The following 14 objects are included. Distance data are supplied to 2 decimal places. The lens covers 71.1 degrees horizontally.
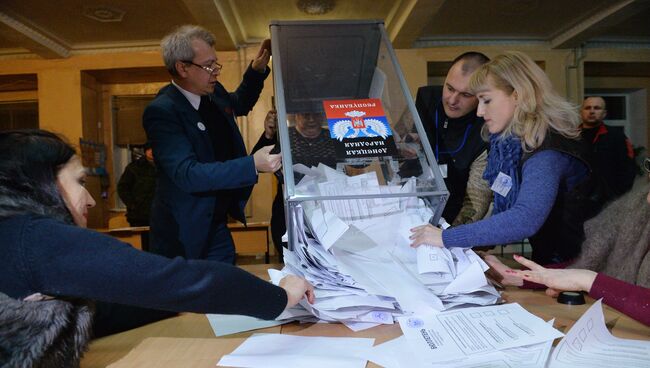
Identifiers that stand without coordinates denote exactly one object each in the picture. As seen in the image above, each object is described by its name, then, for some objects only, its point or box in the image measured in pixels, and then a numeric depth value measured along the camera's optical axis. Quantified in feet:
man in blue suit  4.42
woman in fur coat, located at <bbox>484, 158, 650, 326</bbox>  2.76
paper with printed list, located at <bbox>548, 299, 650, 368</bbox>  2.05
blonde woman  3.31
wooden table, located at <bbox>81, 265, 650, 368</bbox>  2.42
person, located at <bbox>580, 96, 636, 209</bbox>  11.46
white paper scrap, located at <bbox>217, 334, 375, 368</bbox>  2.14
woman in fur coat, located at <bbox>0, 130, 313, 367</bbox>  1.90
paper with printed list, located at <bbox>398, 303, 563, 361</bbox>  2.19
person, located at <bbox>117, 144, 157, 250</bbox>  14.80
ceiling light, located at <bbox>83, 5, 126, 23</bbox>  14.79
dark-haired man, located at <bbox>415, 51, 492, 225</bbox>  4.86
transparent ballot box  3.10
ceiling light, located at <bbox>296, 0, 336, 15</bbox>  15.20
